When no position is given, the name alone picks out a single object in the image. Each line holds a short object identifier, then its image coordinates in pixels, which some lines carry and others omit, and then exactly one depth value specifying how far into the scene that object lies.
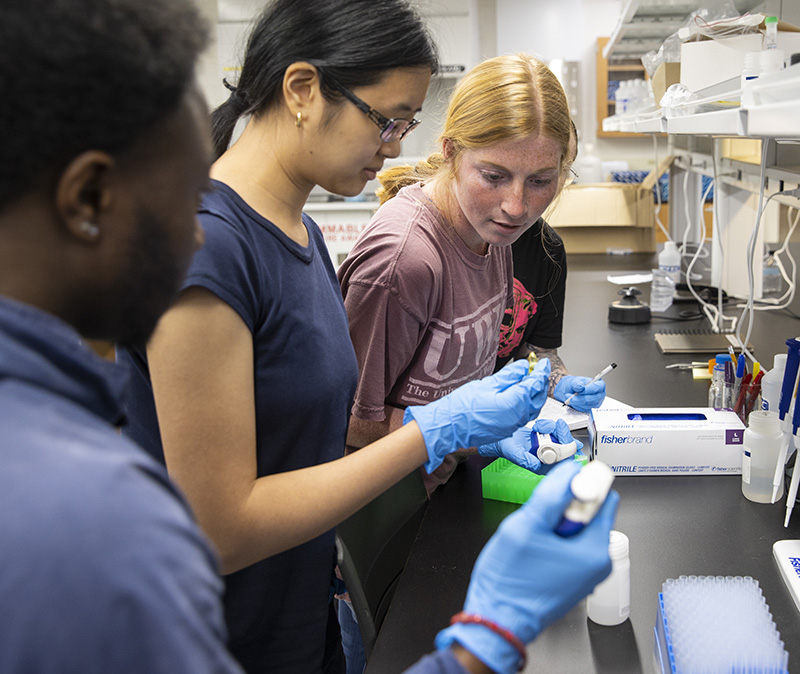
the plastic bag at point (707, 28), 1.83
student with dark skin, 0.38
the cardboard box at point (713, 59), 1.88
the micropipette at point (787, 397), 1.32
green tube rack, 1.41
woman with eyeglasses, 0.88
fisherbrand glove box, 1.51
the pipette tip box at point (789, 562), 1.10
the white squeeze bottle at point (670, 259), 3.14
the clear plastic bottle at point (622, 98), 3.52
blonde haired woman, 1.40
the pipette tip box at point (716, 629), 0.84
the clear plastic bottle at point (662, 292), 3.09
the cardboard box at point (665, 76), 2.36
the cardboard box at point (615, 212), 4.32
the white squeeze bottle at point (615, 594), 1.03
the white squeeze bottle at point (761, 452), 1.37
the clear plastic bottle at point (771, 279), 3.14
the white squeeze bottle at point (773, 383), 1.48
